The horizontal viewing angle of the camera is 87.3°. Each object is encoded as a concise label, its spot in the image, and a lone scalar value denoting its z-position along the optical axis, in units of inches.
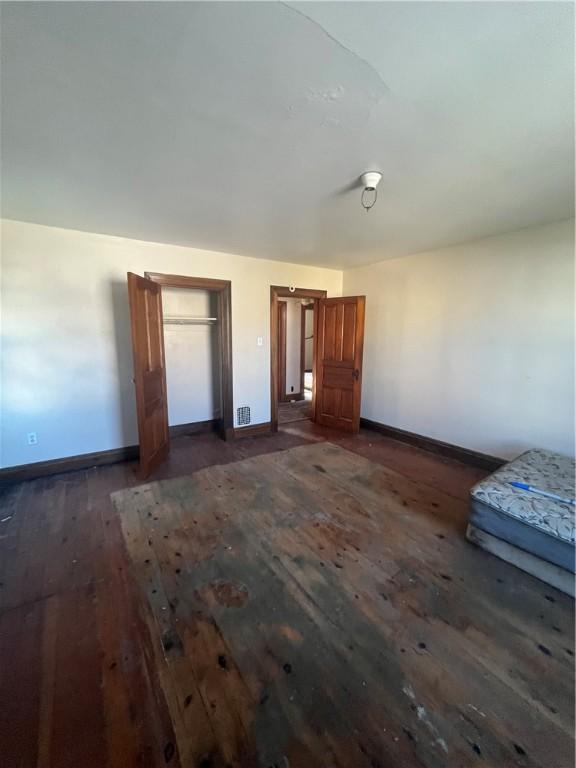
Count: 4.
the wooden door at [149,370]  112.9
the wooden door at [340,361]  173.2
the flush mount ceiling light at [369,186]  74.1
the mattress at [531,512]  69.9
